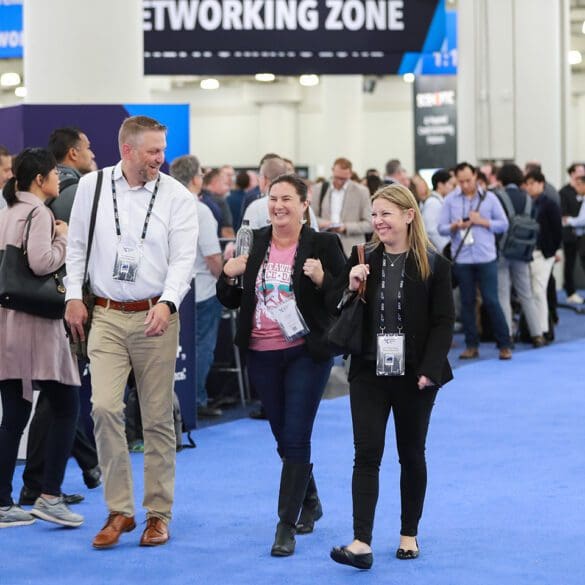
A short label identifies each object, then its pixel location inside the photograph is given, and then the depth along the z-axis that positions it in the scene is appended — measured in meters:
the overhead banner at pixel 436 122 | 21.67
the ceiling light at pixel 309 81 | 31.30
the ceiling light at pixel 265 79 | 30.78
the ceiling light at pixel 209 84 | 33.41
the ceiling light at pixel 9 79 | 28.38
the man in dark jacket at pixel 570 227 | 16.69
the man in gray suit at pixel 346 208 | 11.66
